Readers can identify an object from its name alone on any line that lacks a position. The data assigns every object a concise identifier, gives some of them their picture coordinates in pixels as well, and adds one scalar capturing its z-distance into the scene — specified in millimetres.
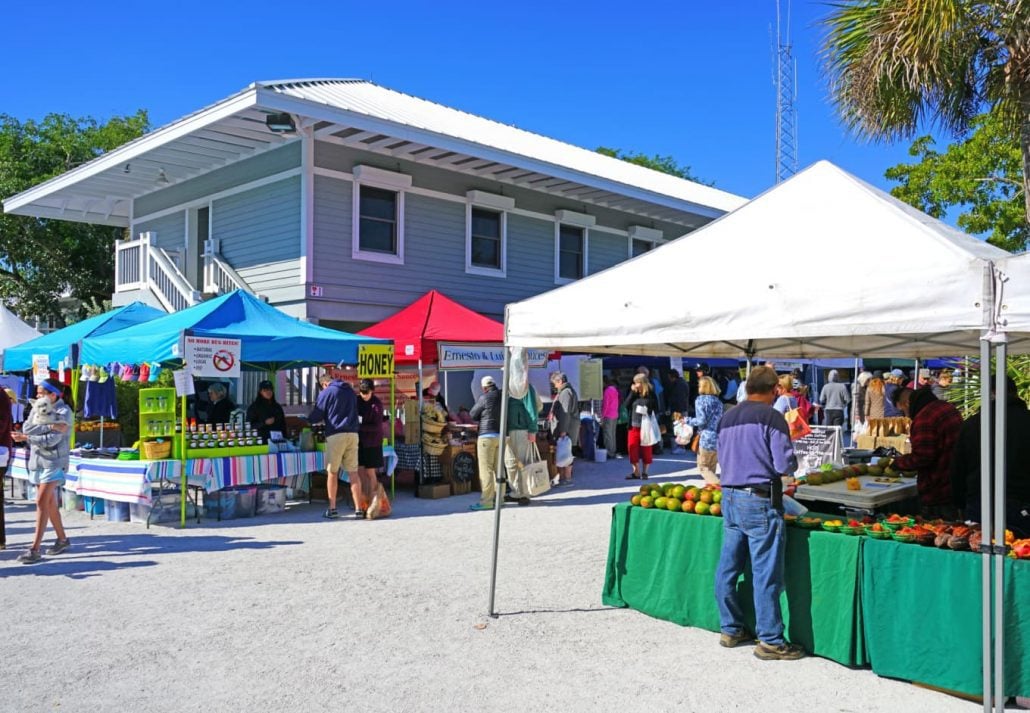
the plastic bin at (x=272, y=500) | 10711
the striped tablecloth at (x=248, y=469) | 9828
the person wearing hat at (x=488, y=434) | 11039
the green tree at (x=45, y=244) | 24266
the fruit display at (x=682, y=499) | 5871
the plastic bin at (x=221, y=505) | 10344
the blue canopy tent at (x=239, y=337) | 10070
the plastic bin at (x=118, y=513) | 10125
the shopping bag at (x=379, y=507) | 10281
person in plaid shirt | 6141
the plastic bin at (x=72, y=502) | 11086
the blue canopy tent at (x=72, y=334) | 12422
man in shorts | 10297
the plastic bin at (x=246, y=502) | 10492
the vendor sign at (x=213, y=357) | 9594
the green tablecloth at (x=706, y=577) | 4988
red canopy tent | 13016
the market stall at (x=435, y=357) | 12297
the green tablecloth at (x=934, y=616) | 4402
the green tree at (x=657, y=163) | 49928
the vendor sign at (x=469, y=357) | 12945
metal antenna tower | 32594
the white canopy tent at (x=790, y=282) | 4375
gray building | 14062
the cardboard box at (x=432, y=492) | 12211
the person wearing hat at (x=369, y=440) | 10500
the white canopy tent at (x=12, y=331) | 16469
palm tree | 8898
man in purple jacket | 5094
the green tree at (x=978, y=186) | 22203
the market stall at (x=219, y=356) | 9703
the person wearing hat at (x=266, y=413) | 11969
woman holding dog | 7816
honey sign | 11406
